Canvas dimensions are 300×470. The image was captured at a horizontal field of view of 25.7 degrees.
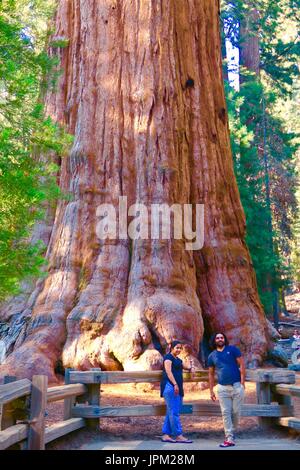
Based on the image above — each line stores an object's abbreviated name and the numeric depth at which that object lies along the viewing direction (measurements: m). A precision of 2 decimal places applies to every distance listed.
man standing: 7.80
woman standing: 8.07
